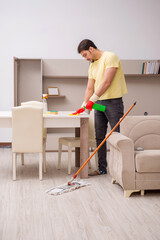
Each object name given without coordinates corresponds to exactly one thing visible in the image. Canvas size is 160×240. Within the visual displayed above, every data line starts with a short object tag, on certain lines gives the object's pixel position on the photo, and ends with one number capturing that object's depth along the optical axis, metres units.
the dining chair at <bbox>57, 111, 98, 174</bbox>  4.18
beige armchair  3.20
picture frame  6.16
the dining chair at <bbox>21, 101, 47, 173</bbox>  4.73
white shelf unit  6.15
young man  3.81
